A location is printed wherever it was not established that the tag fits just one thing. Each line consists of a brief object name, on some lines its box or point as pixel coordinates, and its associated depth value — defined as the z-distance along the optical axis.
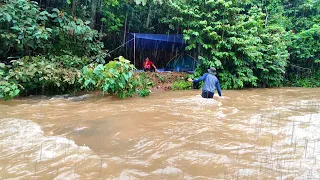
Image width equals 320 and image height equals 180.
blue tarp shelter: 12.27
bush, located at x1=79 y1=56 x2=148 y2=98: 7.63
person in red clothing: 12.50
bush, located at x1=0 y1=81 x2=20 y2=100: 6.84
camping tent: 13.57
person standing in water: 7.91
